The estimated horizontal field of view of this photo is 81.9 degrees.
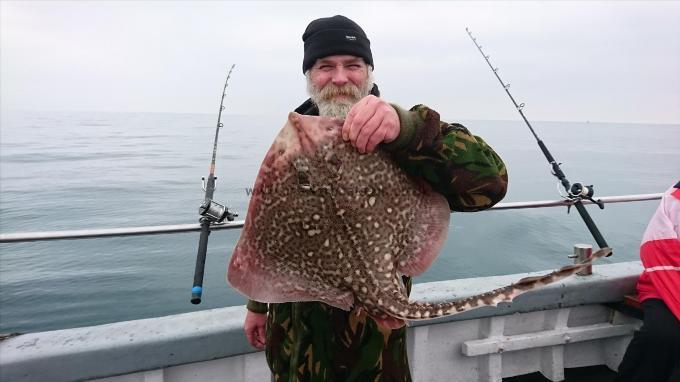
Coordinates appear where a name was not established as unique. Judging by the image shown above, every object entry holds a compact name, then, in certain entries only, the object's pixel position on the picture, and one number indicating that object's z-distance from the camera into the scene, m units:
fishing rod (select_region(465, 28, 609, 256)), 3.58
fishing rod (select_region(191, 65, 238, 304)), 2.33
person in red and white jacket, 2.84
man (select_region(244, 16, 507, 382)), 1.34
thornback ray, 1.31
